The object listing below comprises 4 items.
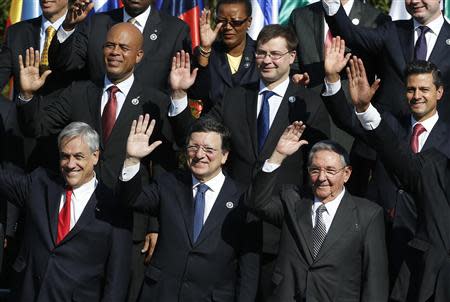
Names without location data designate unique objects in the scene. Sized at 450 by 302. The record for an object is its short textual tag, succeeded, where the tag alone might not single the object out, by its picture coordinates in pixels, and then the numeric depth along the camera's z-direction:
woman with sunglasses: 10.52
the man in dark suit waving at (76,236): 9.34
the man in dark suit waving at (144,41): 10.45
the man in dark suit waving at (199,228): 9.29
